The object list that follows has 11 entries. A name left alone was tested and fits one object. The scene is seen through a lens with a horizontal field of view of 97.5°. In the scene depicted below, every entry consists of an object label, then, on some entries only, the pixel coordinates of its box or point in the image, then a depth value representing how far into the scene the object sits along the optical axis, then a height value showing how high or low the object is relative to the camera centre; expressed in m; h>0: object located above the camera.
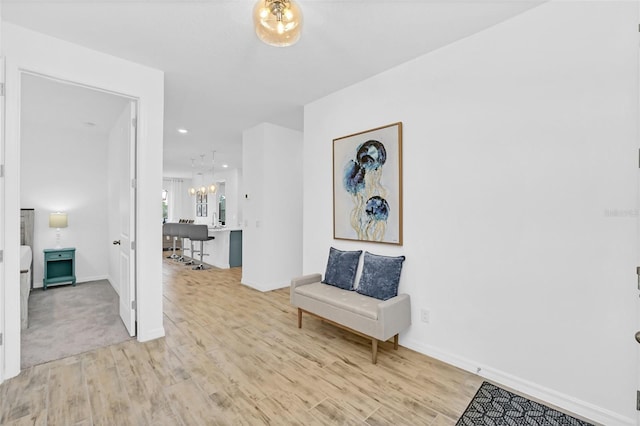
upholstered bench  2.40 -0.85
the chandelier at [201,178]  8.02 +1.45
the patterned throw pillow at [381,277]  2.70 -0.62
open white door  2.92 -0.21
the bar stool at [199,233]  6.08 -0.42
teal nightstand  4.66 -0.90
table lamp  4.71 -0.10
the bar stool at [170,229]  6.68 -0.36
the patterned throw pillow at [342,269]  3.09 -0.61
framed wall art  2.83 +0.32
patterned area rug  1.75 -1.29
